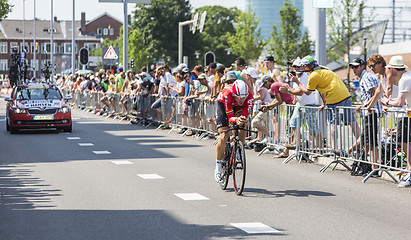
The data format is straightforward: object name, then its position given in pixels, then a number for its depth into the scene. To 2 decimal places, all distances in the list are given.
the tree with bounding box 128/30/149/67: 99.81
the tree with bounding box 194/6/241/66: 111.69
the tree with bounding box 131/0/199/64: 98.94
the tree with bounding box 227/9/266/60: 81.81
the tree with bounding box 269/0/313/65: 64.44
